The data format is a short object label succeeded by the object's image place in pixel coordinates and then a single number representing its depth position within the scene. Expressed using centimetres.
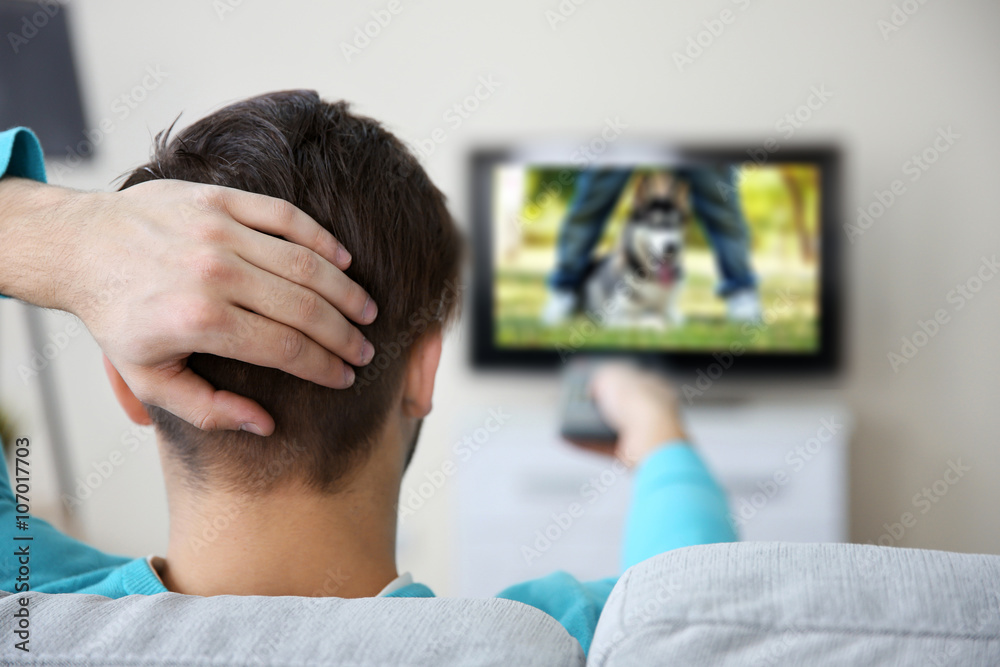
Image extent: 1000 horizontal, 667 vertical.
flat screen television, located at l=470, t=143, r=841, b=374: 237
